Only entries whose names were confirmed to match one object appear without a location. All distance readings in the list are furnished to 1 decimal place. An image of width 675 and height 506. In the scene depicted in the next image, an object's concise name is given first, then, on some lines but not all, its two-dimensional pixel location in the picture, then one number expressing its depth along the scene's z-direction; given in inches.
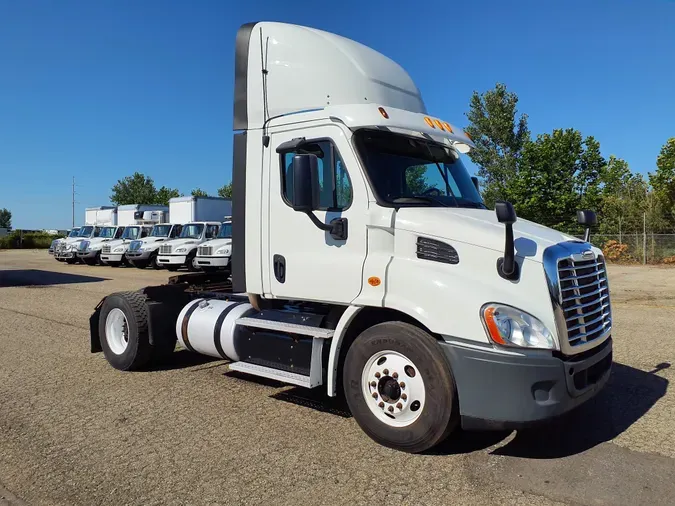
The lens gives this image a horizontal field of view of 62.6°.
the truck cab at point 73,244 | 1195.9
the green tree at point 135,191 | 2741.1
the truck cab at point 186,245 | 883.3
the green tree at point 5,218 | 5527.1
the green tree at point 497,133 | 1617.9
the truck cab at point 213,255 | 821.2
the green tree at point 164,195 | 2711.6
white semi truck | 148.6
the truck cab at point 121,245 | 1083.9
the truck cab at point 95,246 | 1160.8
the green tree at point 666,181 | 1269.7
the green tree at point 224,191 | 2619.1
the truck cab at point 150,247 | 998.4
